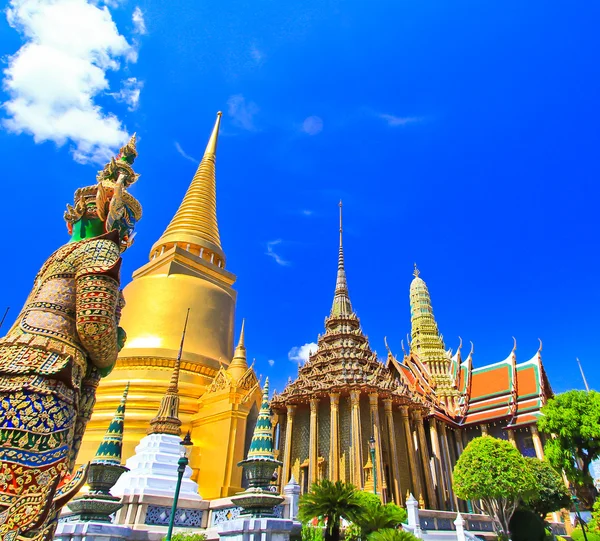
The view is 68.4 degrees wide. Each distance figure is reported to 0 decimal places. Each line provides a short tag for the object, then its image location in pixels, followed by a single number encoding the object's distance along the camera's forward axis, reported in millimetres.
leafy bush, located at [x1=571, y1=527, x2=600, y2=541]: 15941
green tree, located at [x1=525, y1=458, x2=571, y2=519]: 17062
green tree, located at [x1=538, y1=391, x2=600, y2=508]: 17266
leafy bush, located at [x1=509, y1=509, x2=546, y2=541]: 15922
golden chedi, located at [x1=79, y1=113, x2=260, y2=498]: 14847
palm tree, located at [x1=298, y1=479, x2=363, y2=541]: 8664
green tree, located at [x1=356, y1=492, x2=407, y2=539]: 9555
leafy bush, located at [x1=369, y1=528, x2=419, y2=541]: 8457
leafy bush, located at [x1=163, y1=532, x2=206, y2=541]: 7195
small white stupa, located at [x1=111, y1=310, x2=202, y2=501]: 9414
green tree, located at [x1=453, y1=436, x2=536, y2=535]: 14469
